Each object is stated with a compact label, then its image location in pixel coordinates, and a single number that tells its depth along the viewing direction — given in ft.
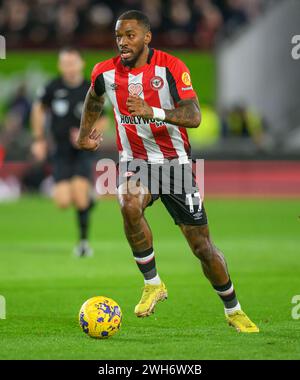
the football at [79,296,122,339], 49.44
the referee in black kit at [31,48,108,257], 89.04
